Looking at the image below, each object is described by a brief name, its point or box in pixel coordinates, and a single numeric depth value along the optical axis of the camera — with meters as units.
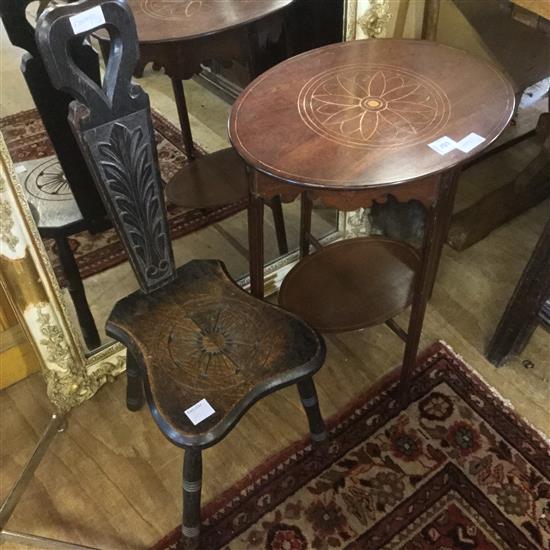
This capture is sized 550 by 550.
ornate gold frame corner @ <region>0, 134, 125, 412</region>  1.27
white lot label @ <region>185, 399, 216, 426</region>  1.13
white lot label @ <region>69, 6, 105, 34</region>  0.97
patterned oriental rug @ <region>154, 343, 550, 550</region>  1.40
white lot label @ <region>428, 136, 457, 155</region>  1.11
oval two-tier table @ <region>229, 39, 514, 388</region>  1.10
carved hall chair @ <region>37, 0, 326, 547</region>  1.04
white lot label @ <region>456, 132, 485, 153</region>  1.11
